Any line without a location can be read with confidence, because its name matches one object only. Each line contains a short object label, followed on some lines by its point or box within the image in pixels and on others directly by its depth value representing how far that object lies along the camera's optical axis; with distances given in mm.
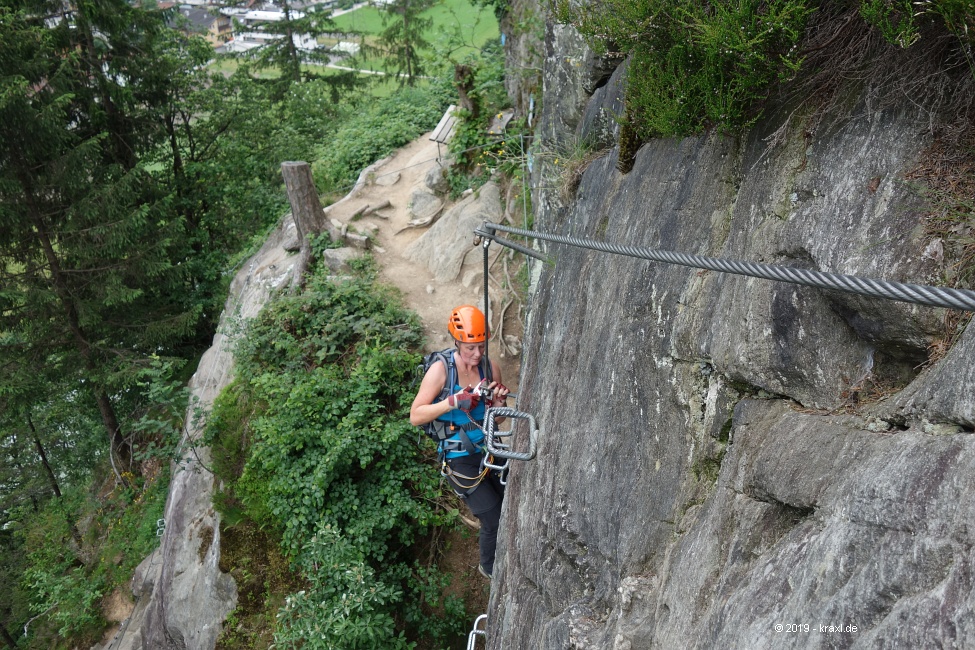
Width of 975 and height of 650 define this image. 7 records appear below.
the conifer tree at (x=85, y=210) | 12867
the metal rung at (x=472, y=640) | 5602
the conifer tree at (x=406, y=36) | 25531
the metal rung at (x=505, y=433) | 4883
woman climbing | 5570
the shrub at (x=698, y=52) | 3090
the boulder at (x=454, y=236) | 11570
